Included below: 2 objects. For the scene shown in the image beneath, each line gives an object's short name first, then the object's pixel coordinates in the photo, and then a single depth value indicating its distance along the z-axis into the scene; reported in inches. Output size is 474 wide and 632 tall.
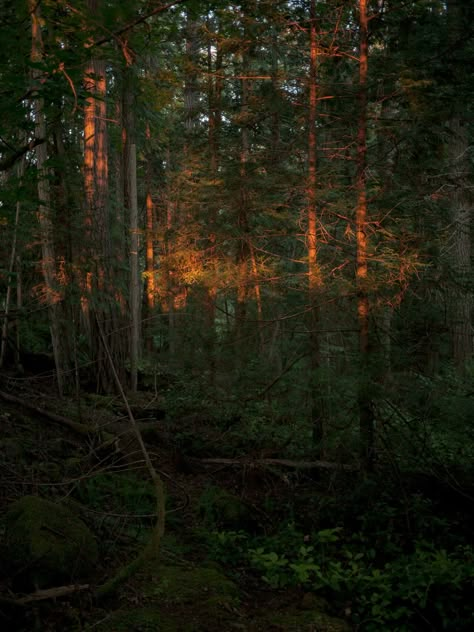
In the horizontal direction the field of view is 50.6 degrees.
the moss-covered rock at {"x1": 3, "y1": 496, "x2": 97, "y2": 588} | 145.0
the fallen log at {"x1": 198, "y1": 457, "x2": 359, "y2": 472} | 328.8
